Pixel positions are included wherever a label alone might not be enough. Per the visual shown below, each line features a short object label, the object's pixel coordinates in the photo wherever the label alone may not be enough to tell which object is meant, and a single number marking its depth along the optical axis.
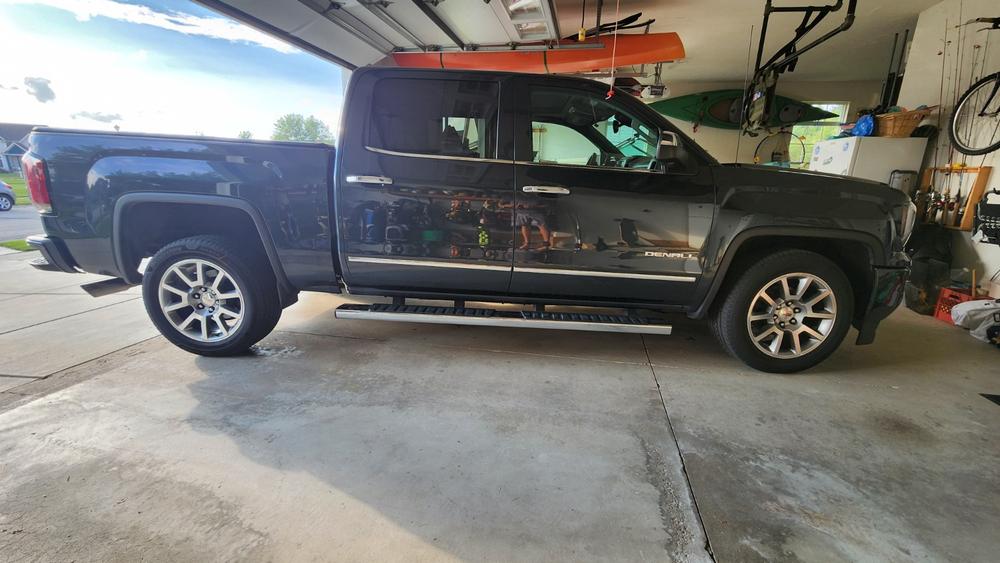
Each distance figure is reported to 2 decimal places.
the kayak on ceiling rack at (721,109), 9.22
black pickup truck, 2.64
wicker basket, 5.21
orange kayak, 6.01
